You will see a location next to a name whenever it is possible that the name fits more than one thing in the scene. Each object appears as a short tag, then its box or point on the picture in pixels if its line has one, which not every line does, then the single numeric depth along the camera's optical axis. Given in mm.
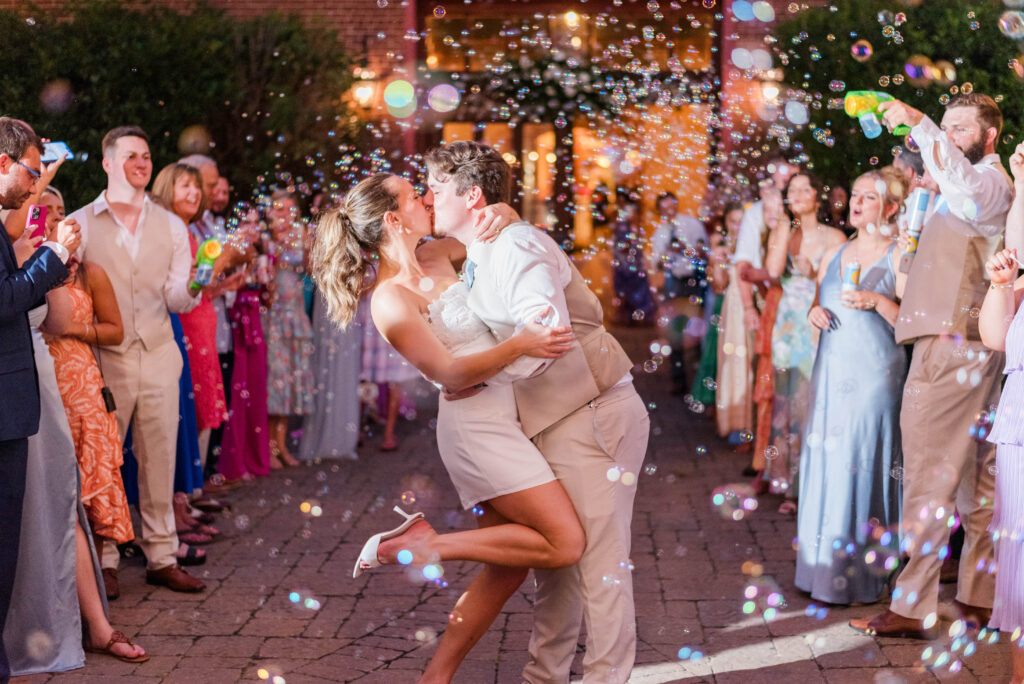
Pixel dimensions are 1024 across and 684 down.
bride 3324
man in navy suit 3510
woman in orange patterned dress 4516
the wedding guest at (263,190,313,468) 7582
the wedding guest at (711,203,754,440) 8414
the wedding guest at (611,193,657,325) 14766
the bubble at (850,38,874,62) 6359
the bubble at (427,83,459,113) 13320
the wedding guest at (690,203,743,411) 9023
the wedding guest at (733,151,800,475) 7148
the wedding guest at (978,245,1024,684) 3561
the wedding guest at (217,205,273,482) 7137
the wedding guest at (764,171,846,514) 6285
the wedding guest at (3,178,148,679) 4000
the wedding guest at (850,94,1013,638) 4180
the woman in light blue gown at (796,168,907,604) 4691
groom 3371
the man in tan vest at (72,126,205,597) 5027
